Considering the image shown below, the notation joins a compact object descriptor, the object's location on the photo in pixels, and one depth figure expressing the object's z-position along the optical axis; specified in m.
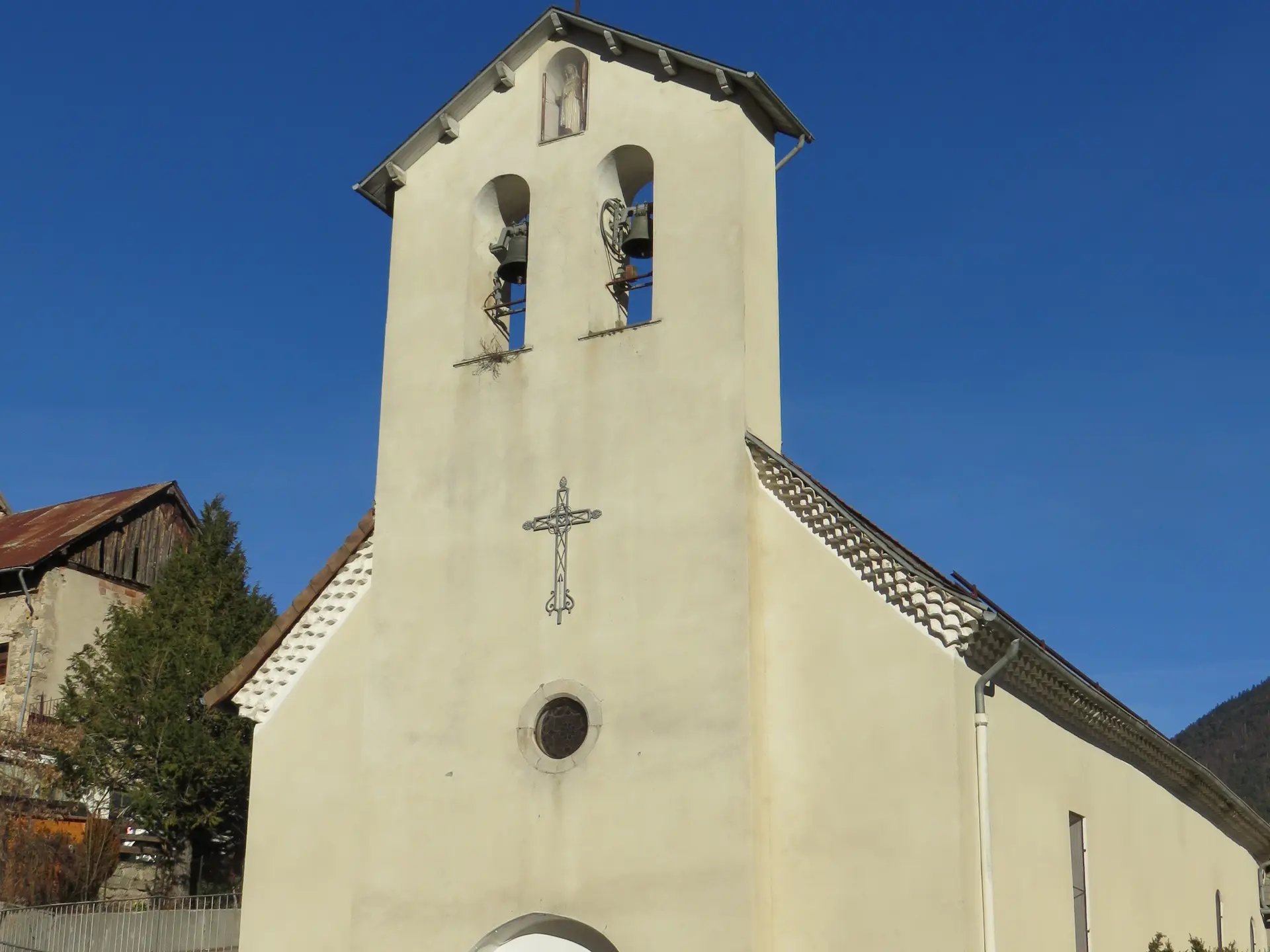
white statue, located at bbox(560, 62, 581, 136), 15.50
